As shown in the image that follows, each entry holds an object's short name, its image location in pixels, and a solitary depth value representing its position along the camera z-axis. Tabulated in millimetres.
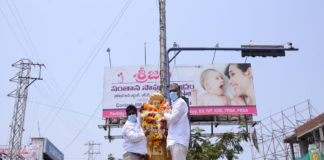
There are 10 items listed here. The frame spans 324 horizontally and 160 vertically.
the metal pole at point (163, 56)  11003
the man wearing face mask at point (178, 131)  5902
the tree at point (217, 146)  17188
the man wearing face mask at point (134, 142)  6117
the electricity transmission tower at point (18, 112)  23828
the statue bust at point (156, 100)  6902
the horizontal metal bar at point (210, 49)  12344
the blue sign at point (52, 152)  31934
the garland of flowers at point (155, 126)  6578
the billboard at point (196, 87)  23766
